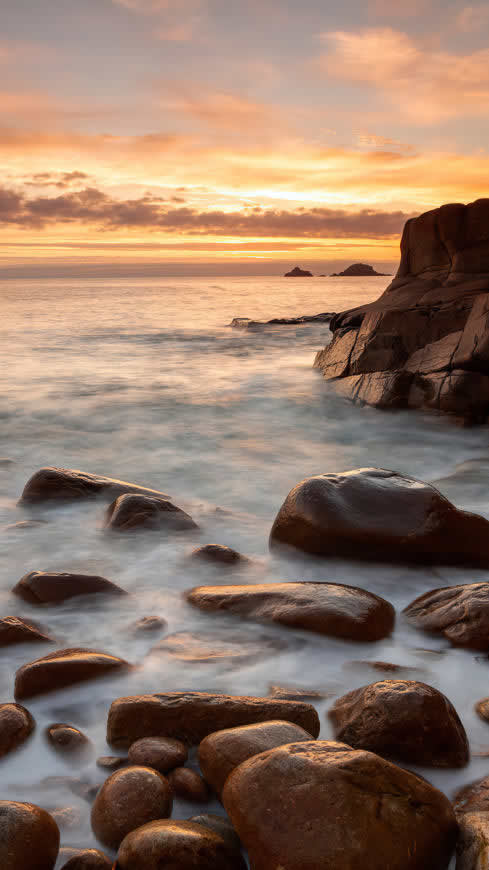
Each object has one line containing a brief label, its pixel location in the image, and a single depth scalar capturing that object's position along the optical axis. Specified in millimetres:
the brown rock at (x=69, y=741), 2098
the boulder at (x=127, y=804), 1680
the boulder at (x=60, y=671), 2377
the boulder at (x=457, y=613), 2672
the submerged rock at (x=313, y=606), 2781
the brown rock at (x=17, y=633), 2734
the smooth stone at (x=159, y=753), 1933
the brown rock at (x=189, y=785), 1829
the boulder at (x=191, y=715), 2053
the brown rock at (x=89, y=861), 1578
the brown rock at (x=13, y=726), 2072
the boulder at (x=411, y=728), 1976
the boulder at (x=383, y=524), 3615
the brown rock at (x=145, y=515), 4211
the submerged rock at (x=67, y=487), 4789
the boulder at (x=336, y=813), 1456
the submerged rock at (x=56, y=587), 3193
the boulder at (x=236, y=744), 1796
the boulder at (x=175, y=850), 1482
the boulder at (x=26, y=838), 1528
